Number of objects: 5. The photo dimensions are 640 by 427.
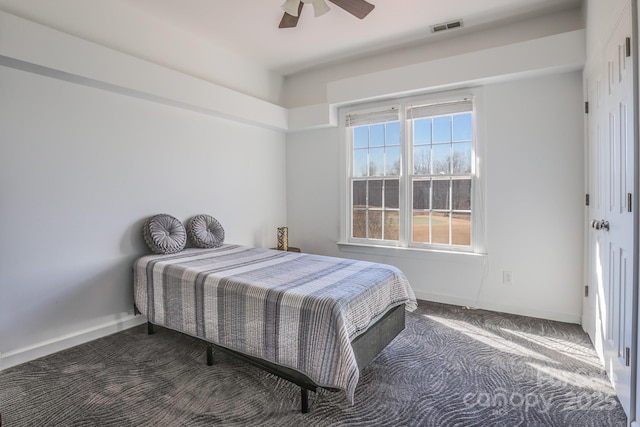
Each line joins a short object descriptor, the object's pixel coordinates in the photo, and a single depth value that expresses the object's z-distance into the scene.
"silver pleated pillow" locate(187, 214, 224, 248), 3.34
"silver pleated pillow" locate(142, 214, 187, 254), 2.96
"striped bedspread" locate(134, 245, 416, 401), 1.80
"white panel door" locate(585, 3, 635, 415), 1.67
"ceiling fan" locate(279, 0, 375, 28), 2.38
